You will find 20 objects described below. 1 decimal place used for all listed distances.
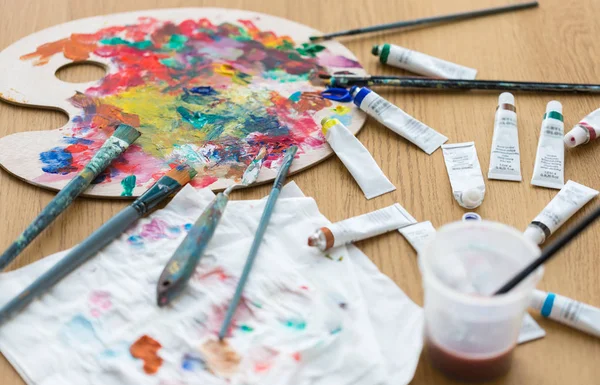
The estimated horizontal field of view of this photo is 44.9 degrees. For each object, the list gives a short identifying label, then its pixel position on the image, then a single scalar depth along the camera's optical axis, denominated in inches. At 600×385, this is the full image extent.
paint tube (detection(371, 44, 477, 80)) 50.5
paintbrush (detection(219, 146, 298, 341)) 33.3
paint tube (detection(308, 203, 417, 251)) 36.8
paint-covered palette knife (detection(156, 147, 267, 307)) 34.2
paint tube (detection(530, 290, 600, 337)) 33.1
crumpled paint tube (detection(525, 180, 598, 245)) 37.4
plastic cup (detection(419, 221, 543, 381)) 28.9
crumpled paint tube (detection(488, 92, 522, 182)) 41.9
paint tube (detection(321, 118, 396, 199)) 41.3
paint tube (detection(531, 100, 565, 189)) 41.5
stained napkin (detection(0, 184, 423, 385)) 31.6
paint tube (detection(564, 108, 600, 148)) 43.6
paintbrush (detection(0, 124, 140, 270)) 36.9
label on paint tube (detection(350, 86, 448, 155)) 44.3
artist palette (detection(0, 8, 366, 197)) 42.5
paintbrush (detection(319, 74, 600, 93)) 48.3
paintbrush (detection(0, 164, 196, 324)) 34.2
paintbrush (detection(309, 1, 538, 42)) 54.0
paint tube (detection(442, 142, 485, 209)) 39.7
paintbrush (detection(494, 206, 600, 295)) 27.2
